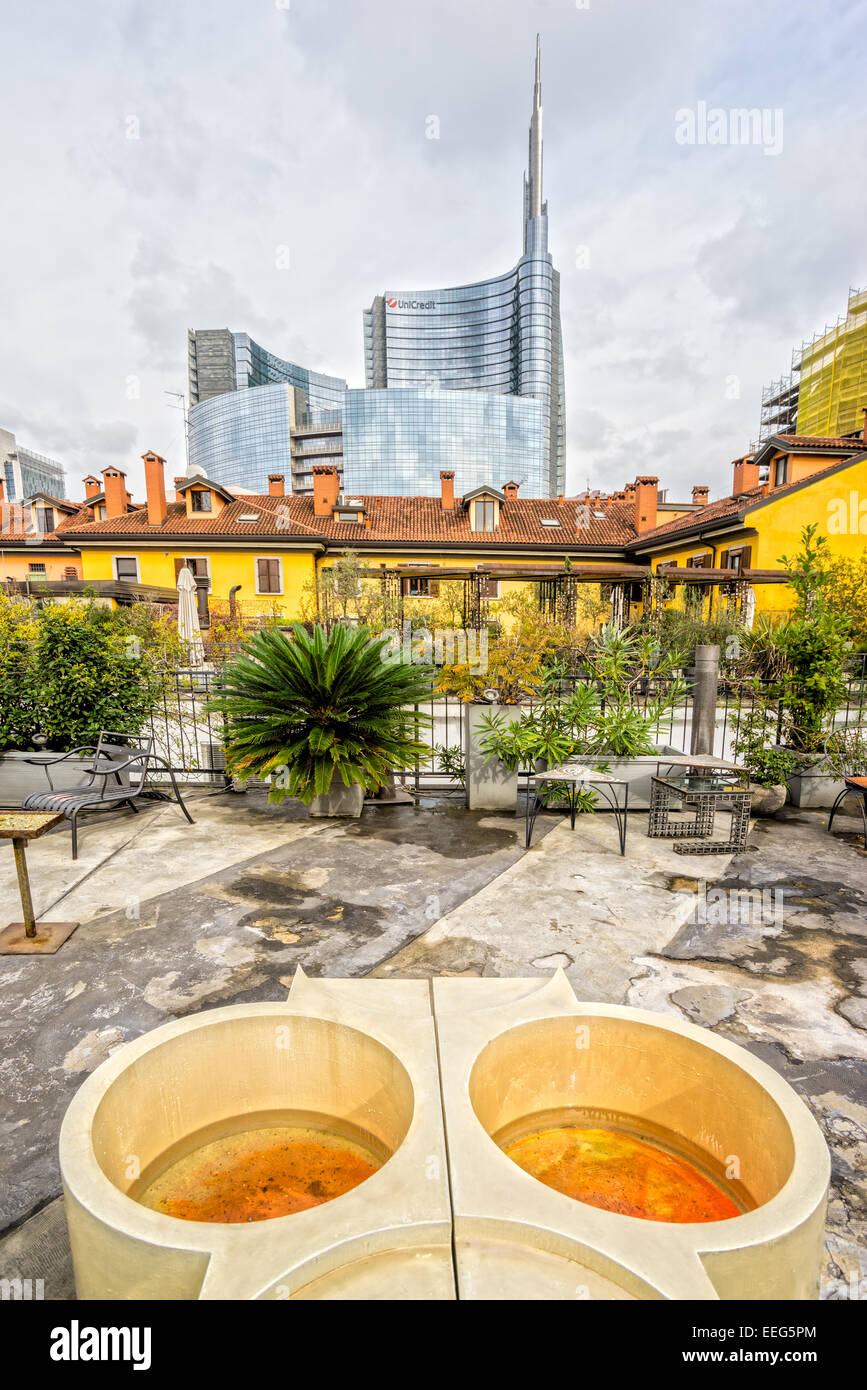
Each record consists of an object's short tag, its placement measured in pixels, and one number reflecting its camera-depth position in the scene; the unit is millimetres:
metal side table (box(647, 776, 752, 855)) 5031
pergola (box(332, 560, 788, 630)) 14969
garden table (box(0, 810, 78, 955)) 3174
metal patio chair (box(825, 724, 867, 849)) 6305
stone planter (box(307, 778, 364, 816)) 5945
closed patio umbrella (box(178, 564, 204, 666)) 12340
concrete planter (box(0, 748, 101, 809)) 5832
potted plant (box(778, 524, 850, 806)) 6004
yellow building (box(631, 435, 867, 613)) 19438
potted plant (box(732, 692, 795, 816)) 6012
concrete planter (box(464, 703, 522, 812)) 6164
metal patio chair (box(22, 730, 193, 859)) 4762
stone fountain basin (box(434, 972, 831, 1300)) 1188
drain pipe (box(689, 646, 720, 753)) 6445
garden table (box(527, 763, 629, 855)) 4941
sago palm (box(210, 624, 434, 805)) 5406
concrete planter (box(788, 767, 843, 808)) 6410
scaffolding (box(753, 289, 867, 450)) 41531
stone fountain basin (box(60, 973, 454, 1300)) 1187
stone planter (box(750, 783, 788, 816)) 5988
